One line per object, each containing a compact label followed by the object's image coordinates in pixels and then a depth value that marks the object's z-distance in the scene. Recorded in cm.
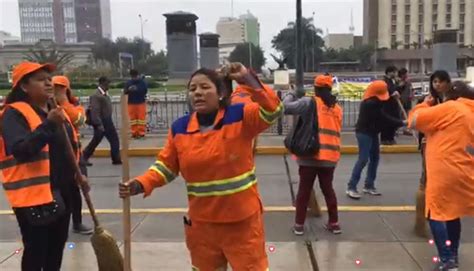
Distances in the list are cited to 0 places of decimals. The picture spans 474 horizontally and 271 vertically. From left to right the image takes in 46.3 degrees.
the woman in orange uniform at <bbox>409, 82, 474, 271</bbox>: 435
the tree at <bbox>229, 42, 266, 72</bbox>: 6029
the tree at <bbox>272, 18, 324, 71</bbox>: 8504
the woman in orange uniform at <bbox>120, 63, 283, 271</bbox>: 316
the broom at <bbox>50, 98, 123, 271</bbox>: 404
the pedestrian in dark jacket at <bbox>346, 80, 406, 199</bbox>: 683
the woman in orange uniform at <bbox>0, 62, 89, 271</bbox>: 346
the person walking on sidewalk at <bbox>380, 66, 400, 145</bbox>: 700
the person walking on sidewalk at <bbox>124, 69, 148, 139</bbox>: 1278
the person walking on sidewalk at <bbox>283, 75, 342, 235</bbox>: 560
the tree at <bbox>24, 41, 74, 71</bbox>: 5209
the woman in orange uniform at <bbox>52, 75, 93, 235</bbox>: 550
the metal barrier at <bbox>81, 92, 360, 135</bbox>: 1341
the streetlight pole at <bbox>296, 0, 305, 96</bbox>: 1111
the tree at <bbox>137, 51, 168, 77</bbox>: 6639
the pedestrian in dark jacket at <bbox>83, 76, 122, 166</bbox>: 977
